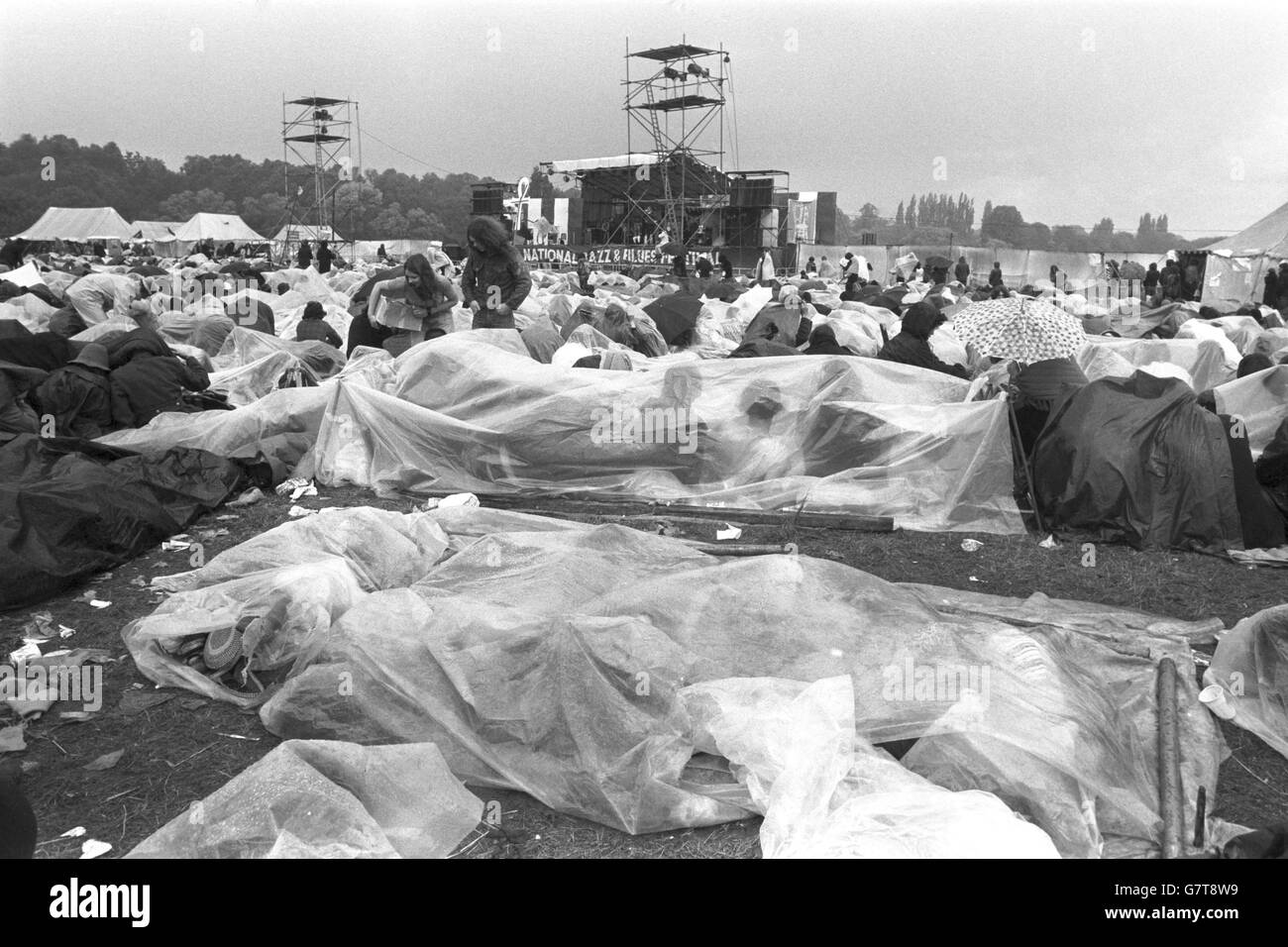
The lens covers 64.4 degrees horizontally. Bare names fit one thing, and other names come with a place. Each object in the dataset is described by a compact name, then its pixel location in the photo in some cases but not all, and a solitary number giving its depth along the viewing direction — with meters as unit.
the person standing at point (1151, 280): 22.23
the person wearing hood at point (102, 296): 12.16
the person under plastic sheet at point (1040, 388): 6.00
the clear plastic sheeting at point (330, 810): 2.40
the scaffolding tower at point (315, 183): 31.55
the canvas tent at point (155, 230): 41.72
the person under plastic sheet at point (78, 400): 6.59
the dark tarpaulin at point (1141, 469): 5.28
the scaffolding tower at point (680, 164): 31.05
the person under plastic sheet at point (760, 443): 6.07
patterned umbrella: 6.13
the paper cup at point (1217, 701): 3.36
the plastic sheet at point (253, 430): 6.39
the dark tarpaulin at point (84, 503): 4.41
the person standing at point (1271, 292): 17.33
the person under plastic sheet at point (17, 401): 6.18
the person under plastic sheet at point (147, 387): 6.83
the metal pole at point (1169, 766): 2.55
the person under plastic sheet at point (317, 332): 10.02
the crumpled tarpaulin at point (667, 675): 2.75
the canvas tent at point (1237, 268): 18.61
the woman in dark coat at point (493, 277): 8.12
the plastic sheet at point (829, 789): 2.32
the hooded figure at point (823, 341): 8.38
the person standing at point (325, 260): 21.20
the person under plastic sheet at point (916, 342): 7.30
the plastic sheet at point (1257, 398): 6.86
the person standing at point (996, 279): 21.26
